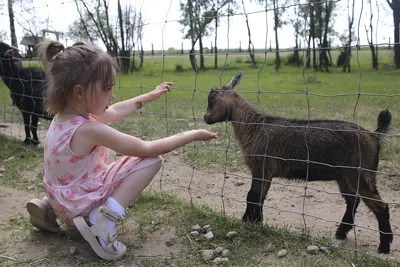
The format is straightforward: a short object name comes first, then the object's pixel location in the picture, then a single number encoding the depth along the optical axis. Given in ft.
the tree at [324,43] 51.34
